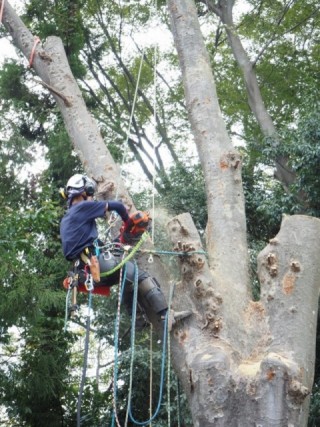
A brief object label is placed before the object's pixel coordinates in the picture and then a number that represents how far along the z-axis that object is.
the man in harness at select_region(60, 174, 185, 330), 3.80
